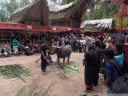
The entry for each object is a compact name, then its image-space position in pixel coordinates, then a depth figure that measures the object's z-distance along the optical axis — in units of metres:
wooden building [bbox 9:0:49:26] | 9.90
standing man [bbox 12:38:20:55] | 8.63
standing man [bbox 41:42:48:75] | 5.02
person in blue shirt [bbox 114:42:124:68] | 2.90
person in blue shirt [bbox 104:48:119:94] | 2.24
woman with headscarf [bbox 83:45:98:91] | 3.66
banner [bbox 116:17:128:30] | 6.10
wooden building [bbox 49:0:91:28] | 12.28
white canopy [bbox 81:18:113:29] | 11.69
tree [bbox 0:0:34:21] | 18.54
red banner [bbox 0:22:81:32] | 8.16
